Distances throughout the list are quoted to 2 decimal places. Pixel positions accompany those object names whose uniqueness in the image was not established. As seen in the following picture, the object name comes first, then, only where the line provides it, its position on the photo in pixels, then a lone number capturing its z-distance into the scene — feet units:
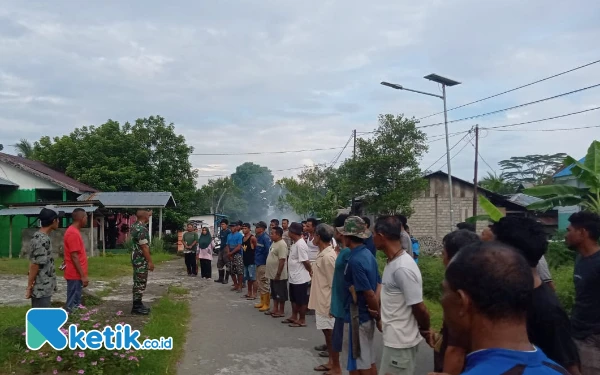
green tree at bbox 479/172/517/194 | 100.37
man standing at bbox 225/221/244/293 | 42.73
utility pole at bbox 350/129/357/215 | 82.82
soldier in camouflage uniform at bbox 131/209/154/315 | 28.37
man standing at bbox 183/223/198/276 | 52.85
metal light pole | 56.24
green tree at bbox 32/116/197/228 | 94.73
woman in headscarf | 50.11
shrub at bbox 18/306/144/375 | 18.49
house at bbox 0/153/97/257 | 76.74
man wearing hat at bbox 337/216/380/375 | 15.69
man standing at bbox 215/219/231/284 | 45.96
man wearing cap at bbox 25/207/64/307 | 21.65
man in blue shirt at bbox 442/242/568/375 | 5.48
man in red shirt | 24.06
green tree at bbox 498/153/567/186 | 192.54
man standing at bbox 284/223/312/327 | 28.99
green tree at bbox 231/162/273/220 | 294.87
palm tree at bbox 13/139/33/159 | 125.59
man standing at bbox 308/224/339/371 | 22.02
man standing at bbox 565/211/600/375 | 13.20
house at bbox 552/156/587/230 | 74.13
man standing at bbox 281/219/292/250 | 43.84
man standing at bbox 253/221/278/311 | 34.83
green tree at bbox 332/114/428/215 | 68.08
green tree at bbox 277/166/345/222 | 93.25
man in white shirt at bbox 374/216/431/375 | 13.10
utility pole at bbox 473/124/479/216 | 78.71
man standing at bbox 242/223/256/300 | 38.83
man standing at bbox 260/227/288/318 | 31.58
